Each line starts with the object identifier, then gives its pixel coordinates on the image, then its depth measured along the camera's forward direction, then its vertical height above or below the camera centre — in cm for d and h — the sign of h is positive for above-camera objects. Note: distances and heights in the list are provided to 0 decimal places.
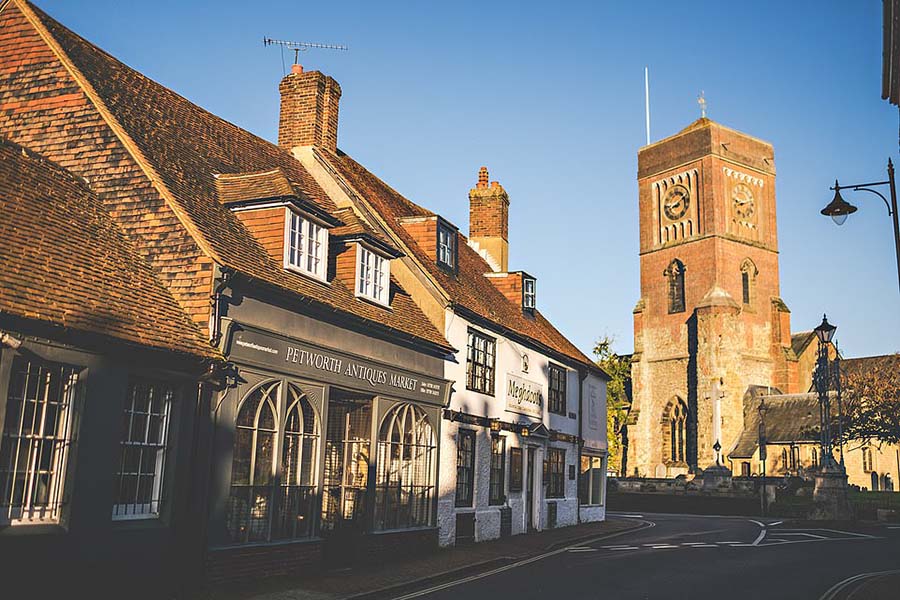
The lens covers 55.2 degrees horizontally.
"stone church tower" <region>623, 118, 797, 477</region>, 5944 +1293
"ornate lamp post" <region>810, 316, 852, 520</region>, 3022 +4
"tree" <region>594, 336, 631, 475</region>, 7012 +682
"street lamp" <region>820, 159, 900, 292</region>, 1761 +556
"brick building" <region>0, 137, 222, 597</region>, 1052 +77
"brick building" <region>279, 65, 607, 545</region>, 2081 +322
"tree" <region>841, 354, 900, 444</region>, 5041 +452
